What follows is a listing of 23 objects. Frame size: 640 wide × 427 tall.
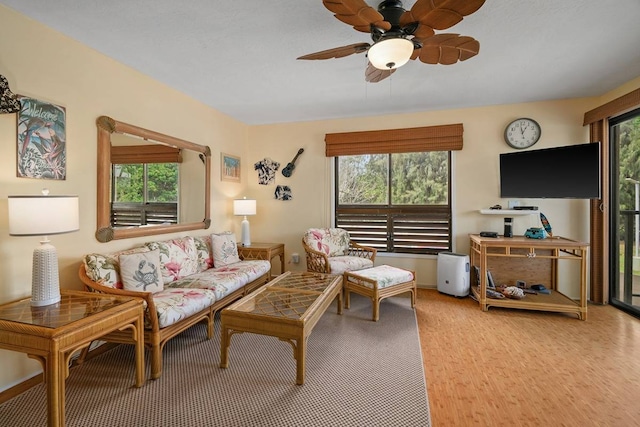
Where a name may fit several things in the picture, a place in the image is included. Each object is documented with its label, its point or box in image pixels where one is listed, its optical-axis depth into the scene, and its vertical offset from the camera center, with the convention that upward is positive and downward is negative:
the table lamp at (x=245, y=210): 4.12 +0.04
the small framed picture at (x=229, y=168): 4.22 +0.68
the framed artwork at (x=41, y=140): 2.01 +0.52
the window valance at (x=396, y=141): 3.97 +1.02
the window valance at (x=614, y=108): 2.85 +1.10
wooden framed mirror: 2.56 +0.40
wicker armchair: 3.67 -0.53
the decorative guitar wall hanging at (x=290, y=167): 4.63 +0.72
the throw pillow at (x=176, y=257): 2.84 -0.45
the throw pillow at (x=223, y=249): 3.53 -0.44
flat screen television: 3.12 +0.45
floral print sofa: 2.07 -0.62
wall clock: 3.72 +1.02
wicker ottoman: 3.10 -0.77
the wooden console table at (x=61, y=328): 1.45 -0.62
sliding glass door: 3.12 +0.02
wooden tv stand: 3.05 -0.69
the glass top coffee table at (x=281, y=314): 1.97 -0.72
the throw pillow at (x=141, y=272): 2.34 -0.48
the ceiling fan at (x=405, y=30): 1.52 +1.07
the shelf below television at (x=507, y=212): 3.64 +0.01
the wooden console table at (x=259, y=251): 3.91 -0.51
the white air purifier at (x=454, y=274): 3.68 -0.77
